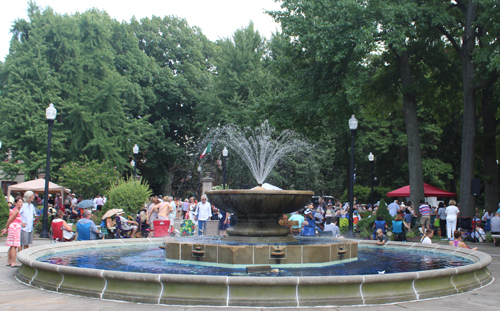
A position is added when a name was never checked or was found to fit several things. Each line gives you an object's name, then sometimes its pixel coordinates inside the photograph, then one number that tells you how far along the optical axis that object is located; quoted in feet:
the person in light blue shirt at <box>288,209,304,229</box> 50.29
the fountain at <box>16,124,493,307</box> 20.58
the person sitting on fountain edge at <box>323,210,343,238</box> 48.19
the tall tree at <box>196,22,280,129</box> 119.65
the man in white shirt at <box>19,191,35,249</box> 34.24
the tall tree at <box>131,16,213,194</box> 137.08
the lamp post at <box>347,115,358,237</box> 57.36
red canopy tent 84.74
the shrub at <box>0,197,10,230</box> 57.21
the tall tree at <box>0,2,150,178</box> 100.73
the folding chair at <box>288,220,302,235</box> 50.36
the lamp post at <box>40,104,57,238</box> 52.75
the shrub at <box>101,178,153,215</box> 63.36
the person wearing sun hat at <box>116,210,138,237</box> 48.32
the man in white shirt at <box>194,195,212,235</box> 54.90
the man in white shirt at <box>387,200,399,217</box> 72.49
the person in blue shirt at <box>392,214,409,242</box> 48.98
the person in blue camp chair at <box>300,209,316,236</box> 49.22
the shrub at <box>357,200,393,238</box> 62.90
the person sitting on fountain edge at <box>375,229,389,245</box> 41.68
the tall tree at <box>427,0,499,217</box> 65.31
